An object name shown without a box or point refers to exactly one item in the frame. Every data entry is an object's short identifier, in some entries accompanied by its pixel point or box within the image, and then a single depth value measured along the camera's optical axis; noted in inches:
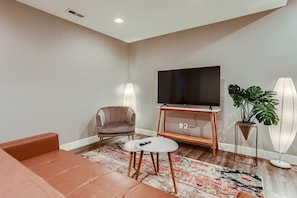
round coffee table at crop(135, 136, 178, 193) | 71.9
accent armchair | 120.4
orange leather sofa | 29.6
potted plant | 91.3
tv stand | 113.0
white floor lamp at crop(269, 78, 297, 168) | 90.7
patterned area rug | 72.9
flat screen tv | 116.2
